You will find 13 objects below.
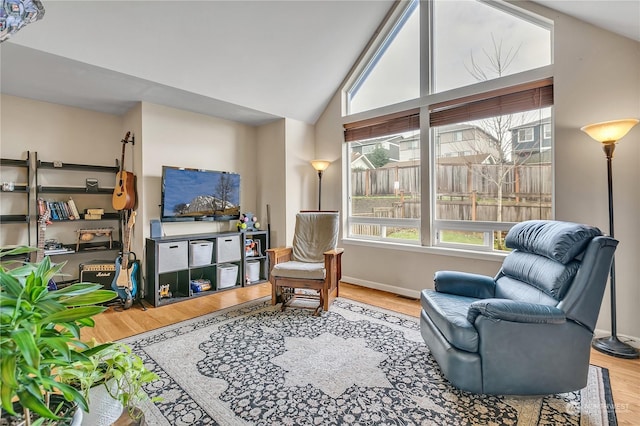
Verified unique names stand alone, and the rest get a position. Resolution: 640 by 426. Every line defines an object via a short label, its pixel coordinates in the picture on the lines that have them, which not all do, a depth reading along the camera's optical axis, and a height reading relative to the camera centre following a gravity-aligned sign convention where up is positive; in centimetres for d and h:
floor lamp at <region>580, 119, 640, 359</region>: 214 +26
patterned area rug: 155 -105
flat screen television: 355 +24
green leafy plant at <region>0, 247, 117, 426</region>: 56 -25
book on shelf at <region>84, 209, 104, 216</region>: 351 +3
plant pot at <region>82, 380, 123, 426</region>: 80 -54
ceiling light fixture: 125 +87
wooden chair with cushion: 303 -55
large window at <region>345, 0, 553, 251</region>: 289 +89
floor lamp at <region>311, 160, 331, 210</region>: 416 +68
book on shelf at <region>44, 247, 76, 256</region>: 316 -41
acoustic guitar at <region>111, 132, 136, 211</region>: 341 +26
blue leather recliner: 163 -66
